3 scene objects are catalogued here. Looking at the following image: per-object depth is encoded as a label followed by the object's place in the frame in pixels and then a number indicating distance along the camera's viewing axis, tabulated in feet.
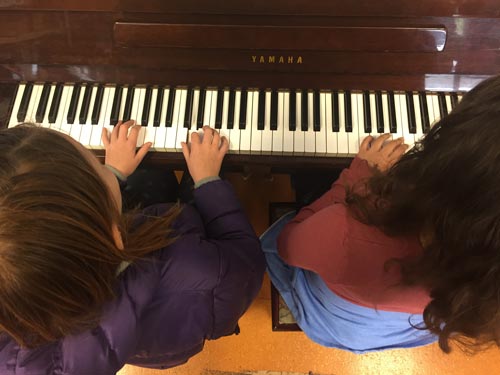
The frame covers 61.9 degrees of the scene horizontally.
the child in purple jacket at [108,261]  2.09
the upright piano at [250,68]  3.40
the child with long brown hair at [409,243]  2.03
